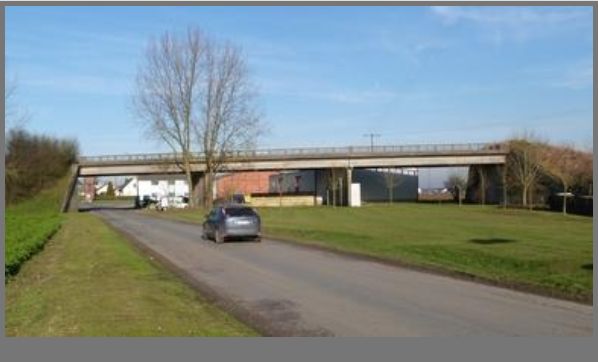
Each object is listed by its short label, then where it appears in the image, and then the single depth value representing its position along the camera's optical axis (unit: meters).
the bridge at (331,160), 98.94
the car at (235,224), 32.97
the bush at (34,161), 88.94
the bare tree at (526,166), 76.00
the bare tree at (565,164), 70.69
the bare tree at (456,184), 99.34
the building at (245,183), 142.88
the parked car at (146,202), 106.91
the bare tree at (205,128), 81.12
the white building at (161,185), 173.34
